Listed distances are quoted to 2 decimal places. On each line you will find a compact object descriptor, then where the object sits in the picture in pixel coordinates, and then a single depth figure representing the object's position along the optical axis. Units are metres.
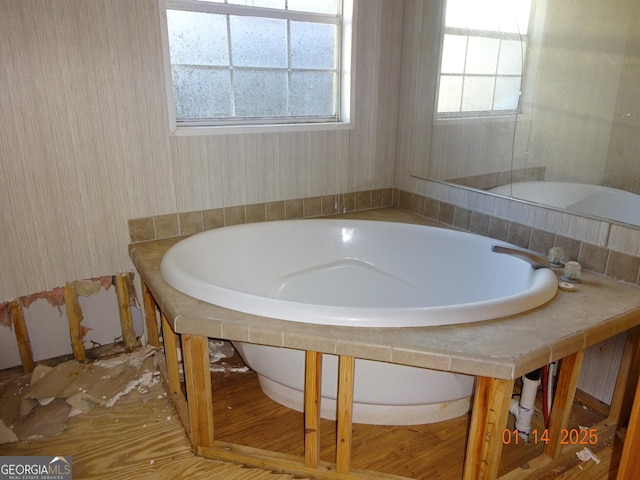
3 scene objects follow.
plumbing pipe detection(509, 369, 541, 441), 1.67
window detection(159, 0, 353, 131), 2.17
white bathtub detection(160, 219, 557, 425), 1.48
